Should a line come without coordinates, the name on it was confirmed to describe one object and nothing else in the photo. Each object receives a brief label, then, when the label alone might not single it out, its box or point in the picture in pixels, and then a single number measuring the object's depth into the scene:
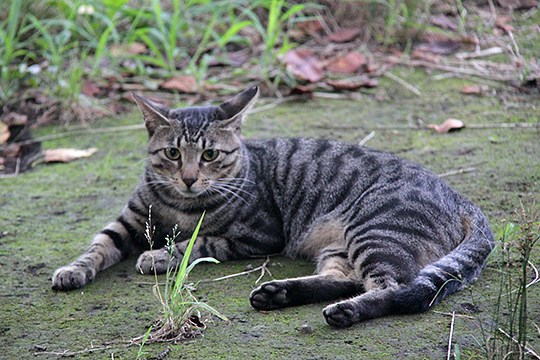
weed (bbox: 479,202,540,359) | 4.80
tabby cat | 6.24
